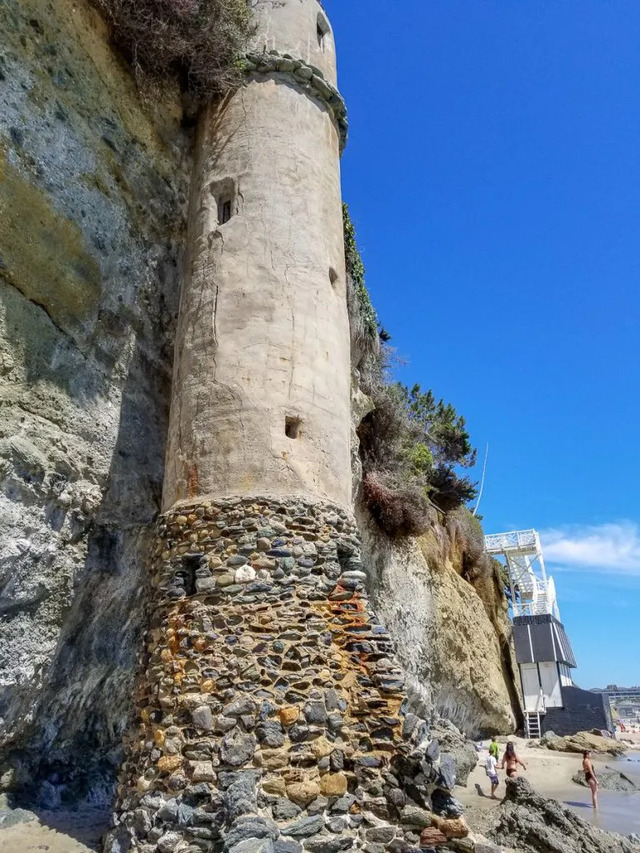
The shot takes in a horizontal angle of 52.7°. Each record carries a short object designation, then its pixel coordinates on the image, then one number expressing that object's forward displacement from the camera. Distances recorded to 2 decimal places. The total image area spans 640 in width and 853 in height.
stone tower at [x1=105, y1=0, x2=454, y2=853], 5.51
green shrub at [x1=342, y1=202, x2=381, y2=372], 12.14
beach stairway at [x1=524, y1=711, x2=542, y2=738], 26.07
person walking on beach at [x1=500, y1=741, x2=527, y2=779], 14.40
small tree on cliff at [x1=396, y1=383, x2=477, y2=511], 16.56
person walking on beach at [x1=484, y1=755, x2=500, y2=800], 13.55
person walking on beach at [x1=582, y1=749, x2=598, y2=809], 13.60
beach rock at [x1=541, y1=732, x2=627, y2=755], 22.61
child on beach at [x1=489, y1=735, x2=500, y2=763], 16.27
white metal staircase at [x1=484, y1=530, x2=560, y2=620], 31.78
